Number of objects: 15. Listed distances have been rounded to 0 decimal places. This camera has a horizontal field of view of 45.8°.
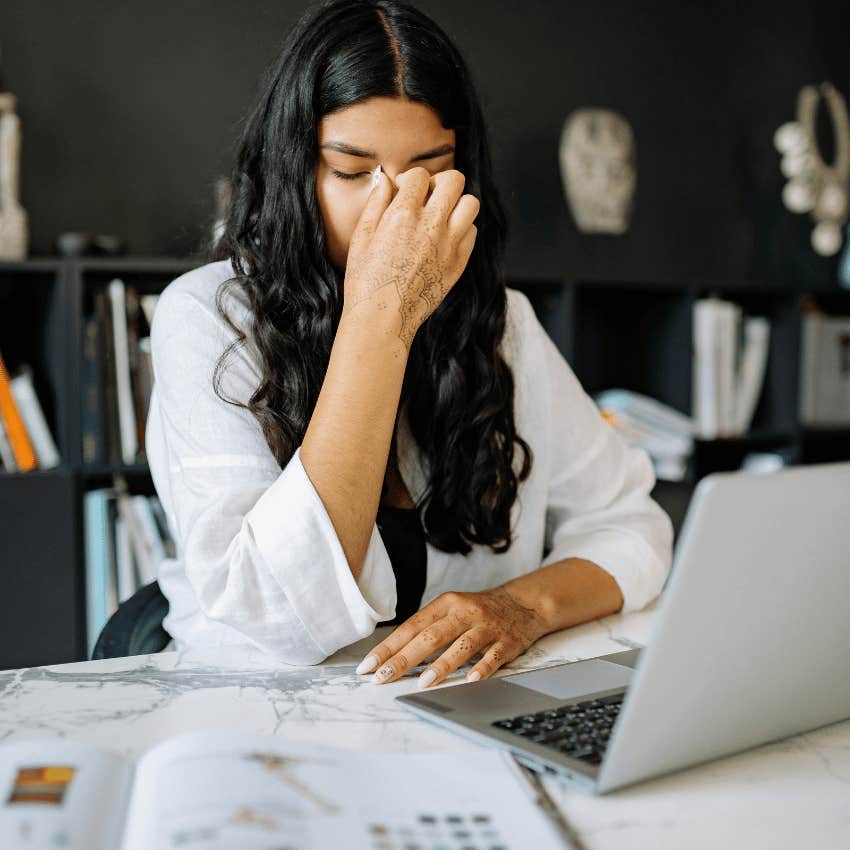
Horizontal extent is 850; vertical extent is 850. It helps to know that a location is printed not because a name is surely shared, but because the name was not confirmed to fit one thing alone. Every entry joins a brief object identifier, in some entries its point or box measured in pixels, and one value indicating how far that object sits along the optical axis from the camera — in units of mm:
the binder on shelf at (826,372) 2992
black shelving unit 2059
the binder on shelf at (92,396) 2074
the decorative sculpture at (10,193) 2072
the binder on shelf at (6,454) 2047
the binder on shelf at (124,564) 2105
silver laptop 559
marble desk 595
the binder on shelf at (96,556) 2100
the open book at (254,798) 522
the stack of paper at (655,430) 2521
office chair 1158
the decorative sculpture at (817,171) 2938
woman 962
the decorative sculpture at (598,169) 2592
